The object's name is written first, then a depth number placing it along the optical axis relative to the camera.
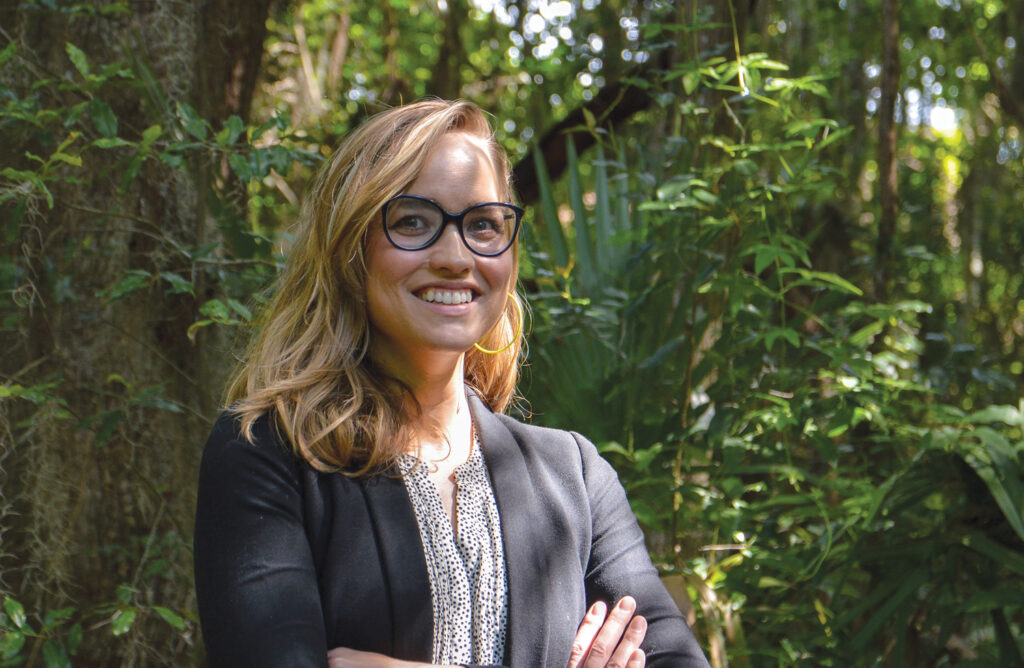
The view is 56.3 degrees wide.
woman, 1.46
